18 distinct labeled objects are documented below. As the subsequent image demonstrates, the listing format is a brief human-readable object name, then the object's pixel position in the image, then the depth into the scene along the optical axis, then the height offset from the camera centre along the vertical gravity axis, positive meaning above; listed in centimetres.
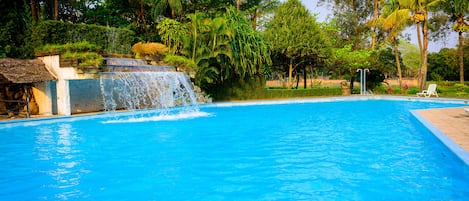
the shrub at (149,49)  1983 +232
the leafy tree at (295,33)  2641 +397
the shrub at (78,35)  1758 +305
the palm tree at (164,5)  2602 +612
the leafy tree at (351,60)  2870 +215
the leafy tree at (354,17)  3816 +734
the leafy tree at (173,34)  2130 +333
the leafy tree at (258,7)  3422 +781
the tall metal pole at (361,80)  2772 +47
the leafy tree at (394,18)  2531 +478
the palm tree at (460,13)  2495 +520
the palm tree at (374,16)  3375 +645
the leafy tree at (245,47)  2244 +267
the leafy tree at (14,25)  2009 +407
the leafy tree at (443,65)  4047 +225
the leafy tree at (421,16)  2500 +471
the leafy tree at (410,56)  6638 +569
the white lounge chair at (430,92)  2348 -48
